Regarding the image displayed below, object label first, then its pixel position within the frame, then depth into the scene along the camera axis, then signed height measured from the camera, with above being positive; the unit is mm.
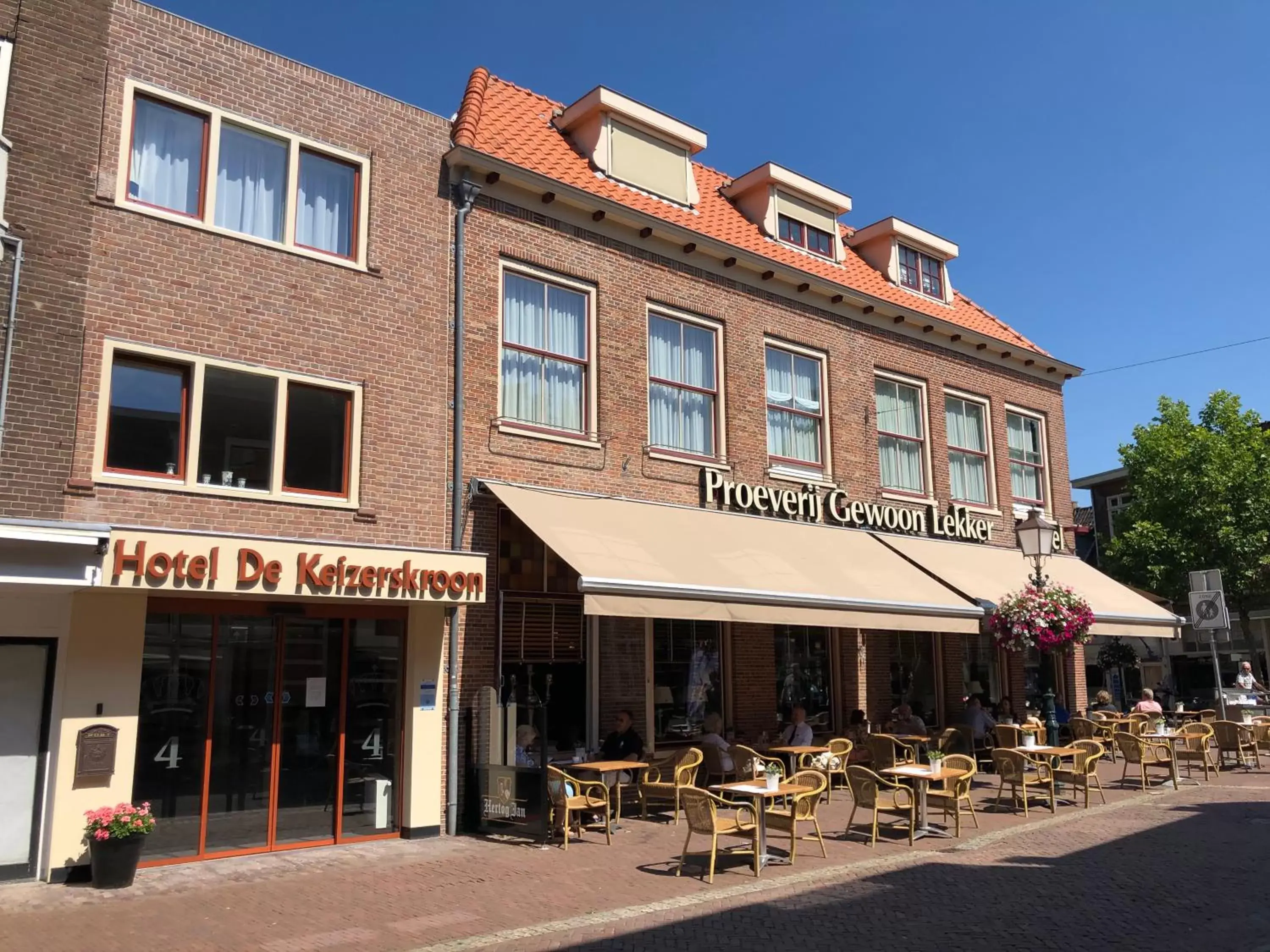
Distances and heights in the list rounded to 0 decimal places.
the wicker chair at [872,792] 10891 -1556
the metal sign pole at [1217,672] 15922 -399
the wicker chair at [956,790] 11344 -1616
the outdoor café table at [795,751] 13617 -1359
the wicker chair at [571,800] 10938 -1630
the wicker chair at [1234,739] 16641 -1517
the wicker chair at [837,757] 13984 -1483
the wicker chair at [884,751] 14227 -1434
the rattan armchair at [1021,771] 12820 -1592
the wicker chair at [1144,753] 14641 -1570
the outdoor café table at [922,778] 11328 -1457
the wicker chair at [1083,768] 13234 -1580
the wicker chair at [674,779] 11898 -1552
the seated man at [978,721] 16547 -1175
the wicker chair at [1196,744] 15734 -1535
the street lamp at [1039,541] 14758 +1621
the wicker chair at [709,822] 9391 -1611
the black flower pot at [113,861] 8852 -1804
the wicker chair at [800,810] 9938 -1596
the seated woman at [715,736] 13398 -1141
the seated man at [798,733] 14219 -1155
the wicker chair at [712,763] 13422 -1488
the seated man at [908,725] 15711 -1170
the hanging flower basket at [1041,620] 14797 +425
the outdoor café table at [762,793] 9734 -1384
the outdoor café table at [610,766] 11562 -1313
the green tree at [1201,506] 29609 +4322
